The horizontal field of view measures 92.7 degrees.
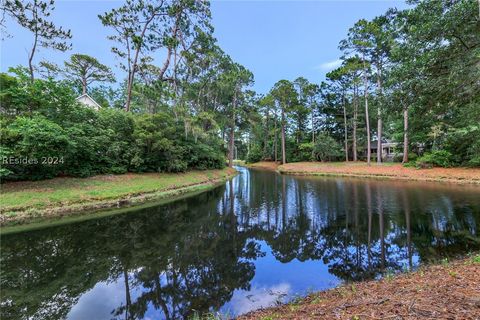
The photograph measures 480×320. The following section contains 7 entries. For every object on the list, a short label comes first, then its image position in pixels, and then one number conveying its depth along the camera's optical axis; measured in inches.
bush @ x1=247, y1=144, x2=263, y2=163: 1862.7
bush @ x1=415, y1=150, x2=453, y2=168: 781.3
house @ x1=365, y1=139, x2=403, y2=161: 1340.1
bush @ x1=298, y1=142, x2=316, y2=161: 1354.1
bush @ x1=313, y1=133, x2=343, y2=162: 1255.2
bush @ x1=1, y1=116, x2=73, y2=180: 407.2
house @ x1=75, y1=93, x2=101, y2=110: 927.0
